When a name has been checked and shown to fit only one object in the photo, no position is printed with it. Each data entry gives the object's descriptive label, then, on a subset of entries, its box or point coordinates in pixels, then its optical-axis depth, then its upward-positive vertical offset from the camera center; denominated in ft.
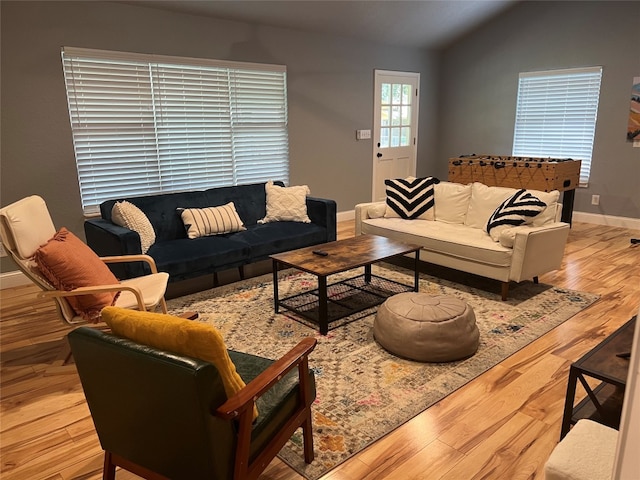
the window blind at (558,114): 20.17 +0.95
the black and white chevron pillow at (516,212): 12.17 -1.96
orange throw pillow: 8.57 -2.46
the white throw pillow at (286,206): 15.42 -2.24
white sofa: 11.78 -2.72
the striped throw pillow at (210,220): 13.65 -2.43
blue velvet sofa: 11.87 -2.81
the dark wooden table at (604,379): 5.96 -2.99
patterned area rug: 7.22 -4.28
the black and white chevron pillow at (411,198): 15.28 -1.99
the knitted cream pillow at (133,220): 12.23 -2.14
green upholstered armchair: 4.34 -2.71
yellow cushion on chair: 4.42 -1.90
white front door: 22.53 +0.51
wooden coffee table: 10.46 -3.62
